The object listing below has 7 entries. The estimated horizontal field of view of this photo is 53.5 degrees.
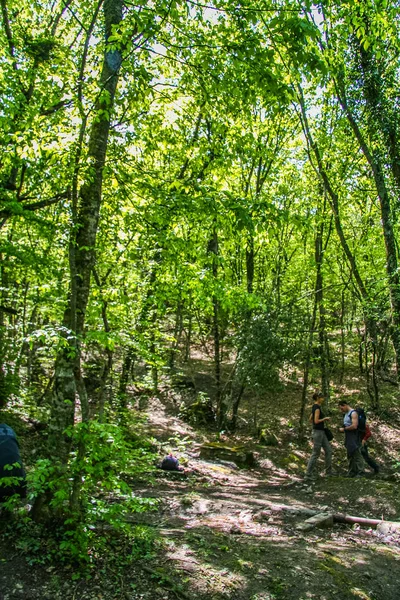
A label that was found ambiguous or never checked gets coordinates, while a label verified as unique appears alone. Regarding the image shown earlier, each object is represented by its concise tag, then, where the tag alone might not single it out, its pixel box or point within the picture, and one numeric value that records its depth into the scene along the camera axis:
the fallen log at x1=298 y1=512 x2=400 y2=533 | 6.25
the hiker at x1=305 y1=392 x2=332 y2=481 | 10.02
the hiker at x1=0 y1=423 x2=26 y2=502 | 4.94
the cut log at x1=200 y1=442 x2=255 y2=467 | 12.30
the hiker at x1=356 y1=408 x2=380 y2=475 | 10.85
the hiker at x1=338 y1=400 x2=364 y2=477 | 10.02
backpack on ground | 9.80
